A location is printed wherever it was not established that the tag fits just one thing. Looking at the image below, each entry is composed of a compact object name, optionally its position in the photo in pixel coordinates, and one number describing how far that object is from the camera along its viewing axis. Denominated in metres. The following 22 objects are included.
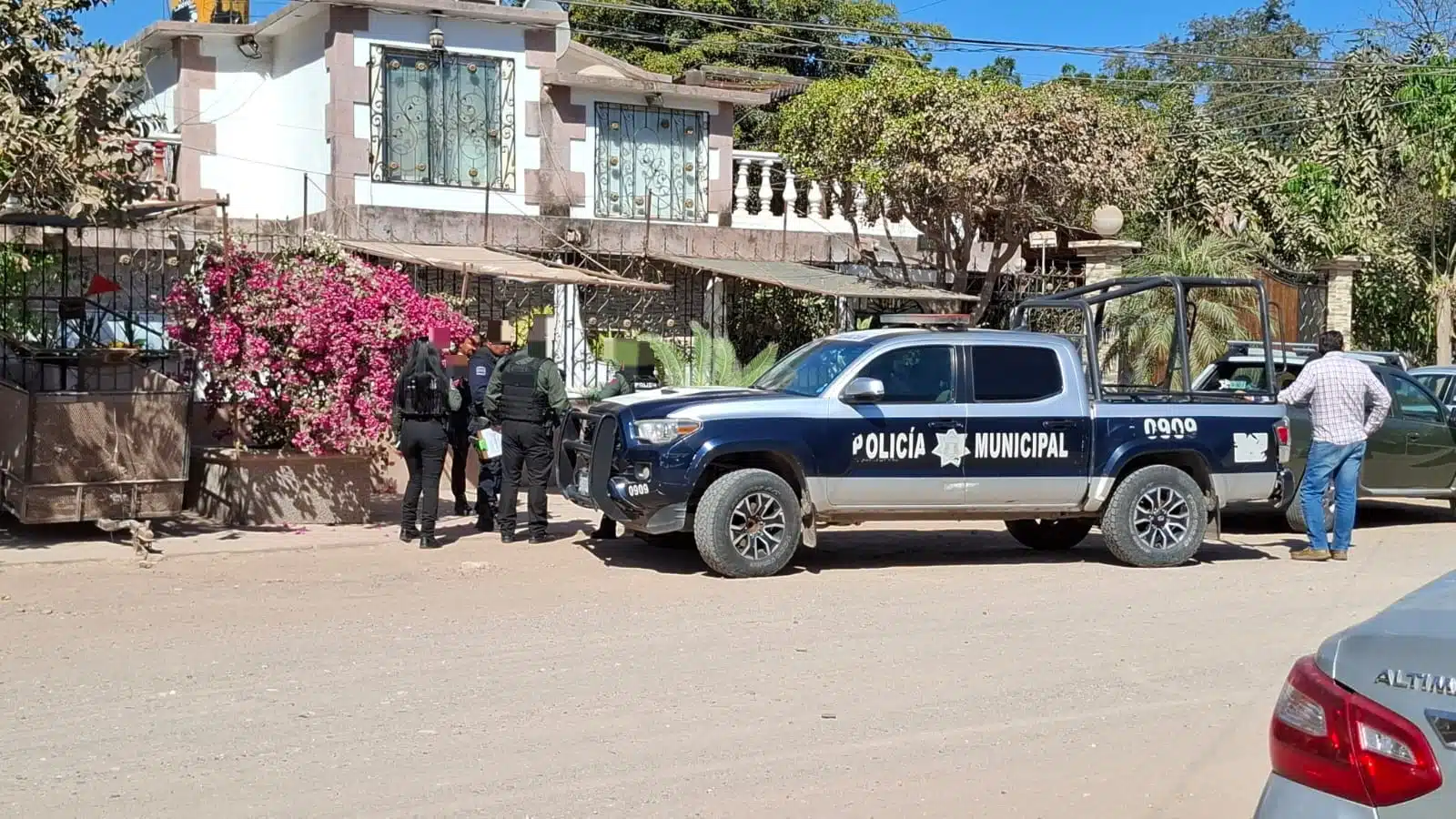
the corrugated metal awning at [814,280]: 17.73
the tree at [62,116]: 10.59
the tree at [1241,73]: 43.56
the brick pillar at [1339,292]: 23.52
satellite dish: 19.80
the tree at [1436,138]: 25.81
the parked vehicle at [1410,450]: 15.02
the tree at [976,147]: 17.69
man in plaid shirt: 12.49
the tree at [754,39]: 34.34
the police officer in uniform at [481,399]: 13.14
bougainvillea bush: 12.70
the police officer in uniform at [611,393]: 13.01
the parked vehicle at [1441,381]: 17.83
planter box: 13.26
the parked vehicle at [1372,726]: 3.16
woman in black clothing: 12.31
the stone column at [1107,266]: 21.22
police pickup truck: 11.04
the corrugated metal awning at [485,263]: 15.45
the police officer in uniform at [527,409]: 12.48
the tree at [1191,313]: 20.61
